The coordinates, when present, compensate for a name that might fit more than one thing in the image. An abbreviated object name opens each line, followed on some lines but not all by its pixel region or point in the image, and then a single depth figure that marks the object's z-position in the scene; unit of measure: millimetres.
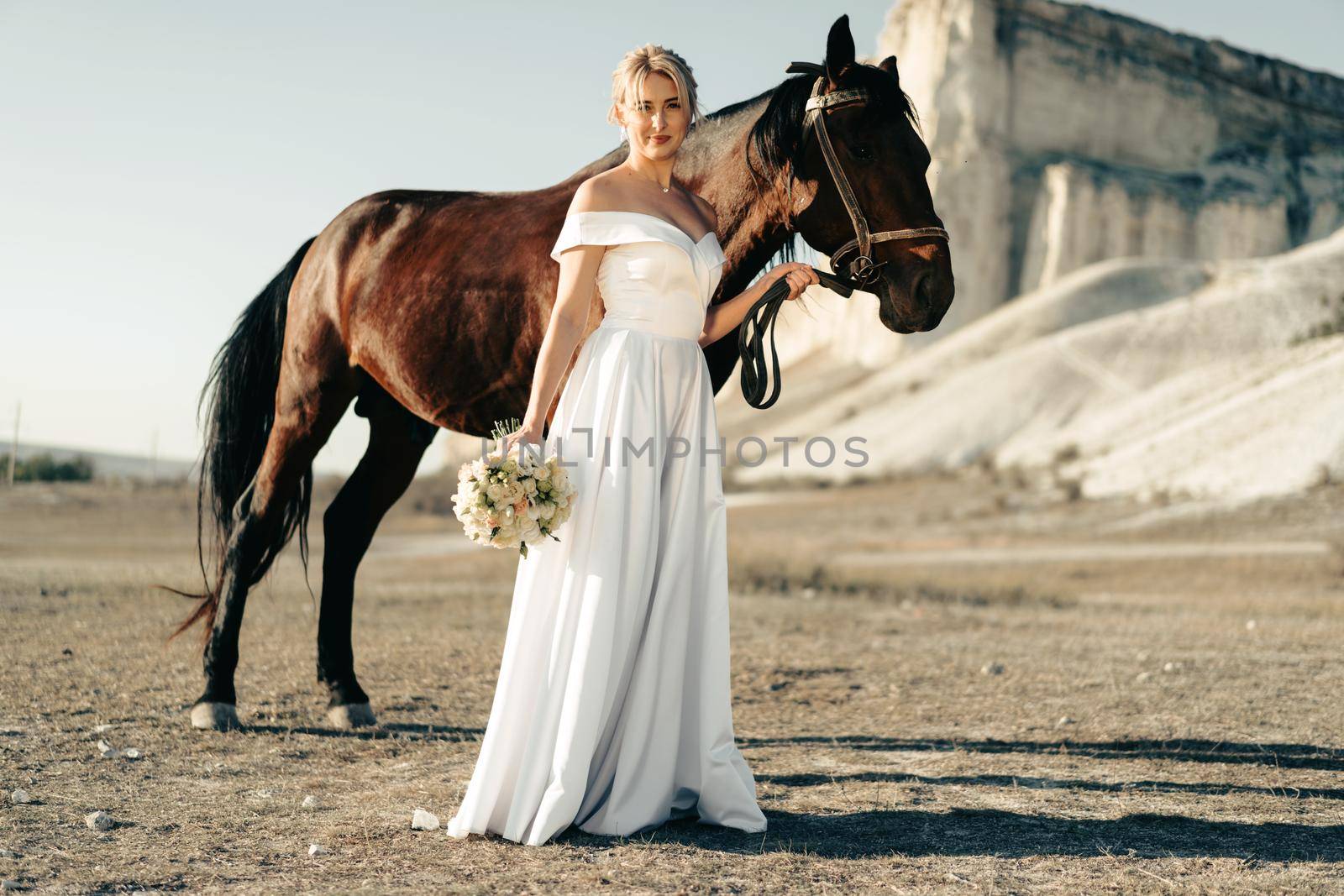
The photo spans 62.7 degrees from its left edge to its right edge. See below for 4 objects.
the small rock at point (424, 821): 3412
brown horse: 3723
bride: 3318
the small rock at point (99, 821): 3428
